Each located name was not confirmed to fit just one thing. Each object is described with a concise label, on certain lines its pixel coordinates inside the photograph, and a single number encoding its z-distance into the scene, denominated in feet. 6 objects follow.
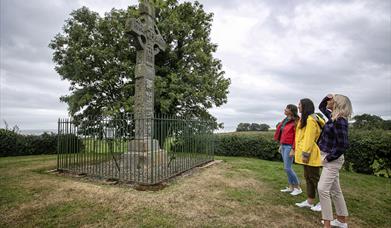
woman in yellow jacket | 11.68
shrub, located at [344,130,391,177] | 24.81
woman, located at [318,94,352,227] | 9.98
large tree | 41.75
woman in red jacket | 15.25
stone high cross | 23.17
